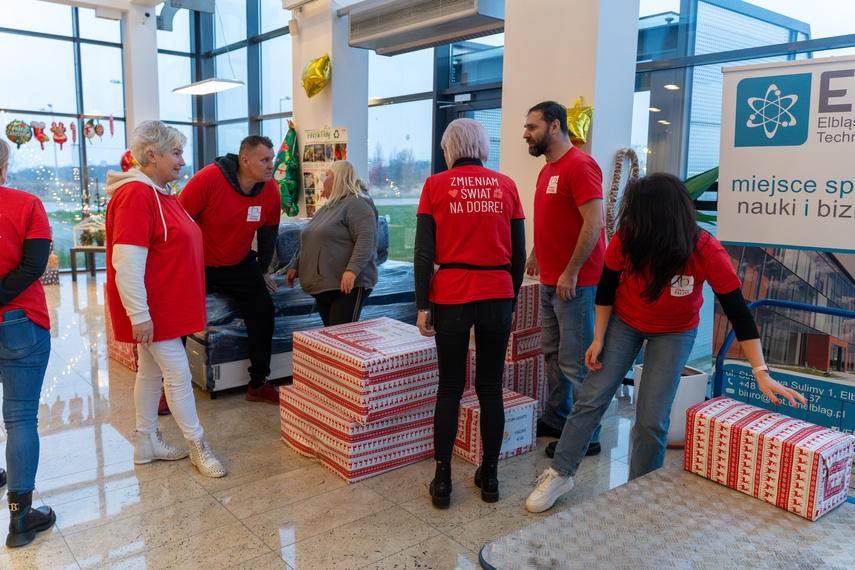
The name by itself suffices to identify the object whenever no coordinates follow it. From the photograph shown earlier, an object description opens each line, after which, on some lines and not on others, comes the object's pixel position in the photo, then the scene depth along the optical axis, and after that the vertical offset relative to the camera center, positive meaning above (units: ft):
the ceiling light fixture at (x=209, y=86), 22.16 +3.71
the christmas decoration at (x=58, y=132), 31.12 +2.60
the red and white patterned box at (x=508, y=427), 10.01 -3.64
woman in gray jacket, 11.50 -0.97
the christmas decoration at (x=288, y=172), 21.34 +0.63
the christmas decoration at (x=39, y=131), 30.58 +2.60
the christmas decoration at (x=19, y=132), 29.40 +2.45
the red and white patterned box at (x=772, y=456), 6.07 -2.49
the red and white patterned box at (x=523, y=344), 11.50 -2.65
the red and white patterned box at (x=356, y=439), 9.36 -3.66
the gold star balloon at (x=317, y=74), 19.74 +3.57
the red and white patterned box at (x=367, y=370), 9.07 -2.56
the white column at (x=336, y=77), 20.02 +3.58
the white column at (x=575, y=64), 12.29 +2.62
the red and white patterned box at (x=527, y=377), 11.52 -3.24
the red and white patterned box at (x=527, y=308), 11.66 -2.02
